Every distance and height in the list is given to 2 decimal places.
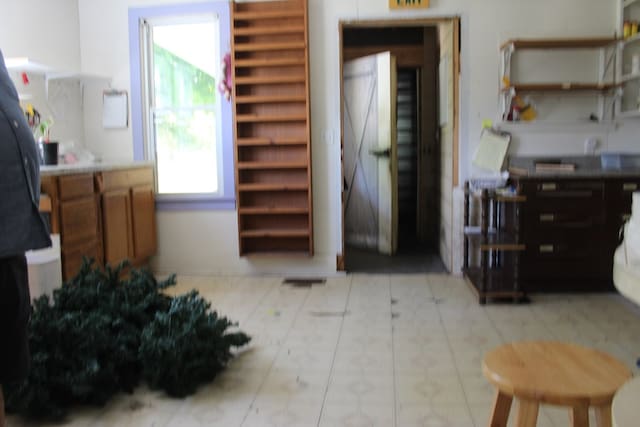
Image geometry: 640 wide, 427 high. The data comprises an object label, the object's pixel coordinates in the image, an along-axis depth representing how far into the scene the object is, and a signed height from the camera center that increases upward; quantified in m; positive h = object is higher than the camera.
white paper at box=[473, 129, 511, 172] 4.41 +0.04
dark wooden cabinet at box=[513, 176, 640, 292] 3.94 -0.47
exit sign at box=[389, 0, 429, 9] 4.46 +1.14
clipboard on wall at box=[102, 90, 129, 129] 4.88 +0.45
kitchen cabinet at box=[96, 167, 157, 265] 4.10 -0.37
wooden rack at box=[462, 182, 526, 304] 3.81 -0.60
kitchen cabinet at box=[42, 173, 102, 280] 3.48 -0.32
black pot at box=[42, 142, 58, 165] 3.89 +0.09
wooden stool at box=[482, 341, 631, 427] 1.54 -0.60
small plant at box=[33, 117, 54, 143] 4.14 +0.25
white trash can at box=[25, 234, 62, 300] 2.90 -0.52
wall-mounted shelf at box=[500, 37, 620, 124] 4.25 +0.56
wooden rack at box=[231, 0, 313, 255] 4.57 +0.27
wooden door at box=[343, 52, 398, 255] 5.66 +0.05
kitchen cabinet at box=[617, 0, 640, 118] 4.21 +0.64
